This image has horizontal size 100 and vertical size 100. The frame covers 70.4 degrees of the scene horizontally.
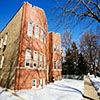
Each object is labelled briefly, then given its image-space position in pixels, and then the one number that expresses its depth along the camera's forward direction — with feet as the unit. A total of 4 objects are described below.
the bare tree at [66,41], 83.51
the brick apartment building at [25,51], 24.27
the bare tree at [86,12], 16.01
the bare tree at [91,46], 70.95
